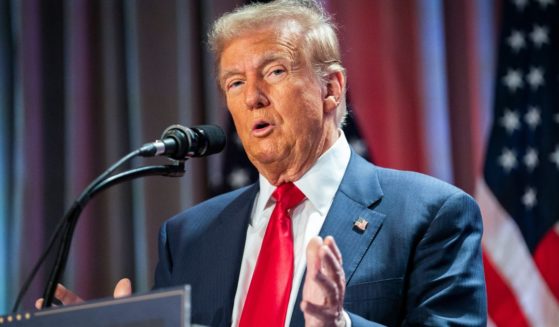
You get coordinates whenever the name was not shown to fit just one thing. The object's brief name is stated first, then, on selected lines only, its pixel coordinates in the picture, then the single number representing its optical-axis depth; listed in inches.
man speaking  171.0
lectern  154.6
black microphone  165.2
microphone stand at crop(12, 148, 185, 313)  162.0
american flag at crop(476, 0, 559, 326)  196.3
